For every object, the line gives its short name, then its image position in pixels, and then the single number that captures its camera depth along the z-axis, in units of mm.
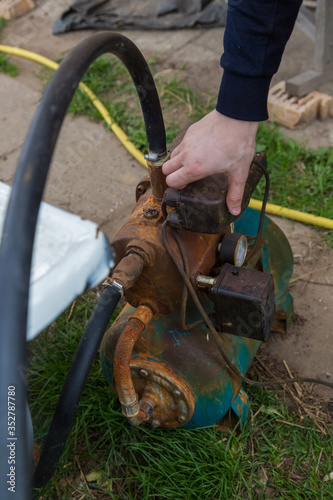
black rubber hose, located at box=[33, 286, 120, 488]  1155
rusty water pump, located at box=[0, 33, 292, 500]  1184
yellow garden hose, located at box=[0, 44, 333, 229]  2143
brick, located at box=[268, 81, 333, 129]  2635
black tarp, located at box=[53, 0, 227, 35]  3541
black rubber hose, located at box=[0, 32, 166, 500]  672
